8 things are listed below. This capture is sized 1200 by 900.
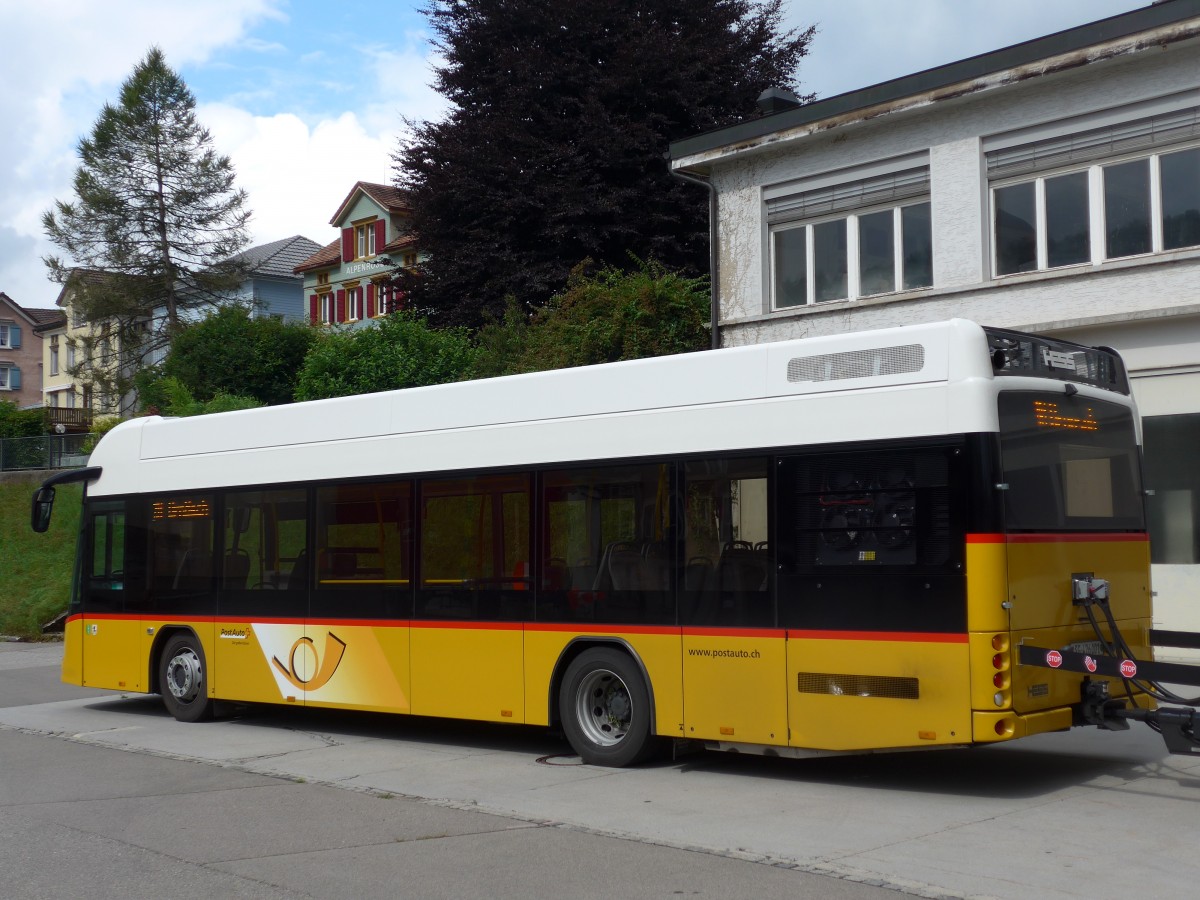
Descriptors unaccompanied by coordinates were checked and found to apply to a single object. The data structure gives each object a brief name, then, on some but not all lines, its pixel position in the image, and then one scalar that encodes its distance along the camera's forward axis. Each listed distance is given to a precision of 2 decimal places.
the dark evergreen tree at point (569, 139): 29.58
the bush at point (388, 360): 29.39
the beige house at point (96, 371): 54.94
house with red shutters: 60.34
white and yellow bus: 8.27
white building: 15.88
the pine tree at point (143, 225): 54.25
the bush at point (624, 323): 23.58
